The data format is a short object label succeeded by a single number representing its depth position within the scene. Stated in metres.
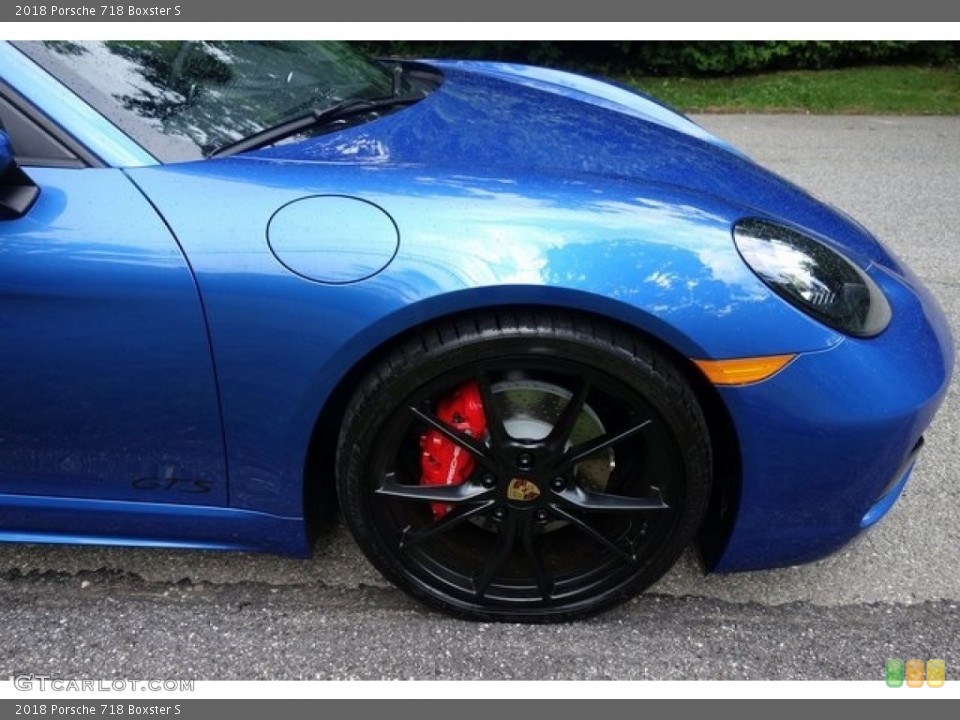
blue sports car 1.66
